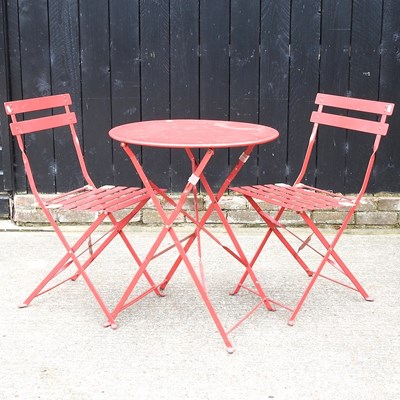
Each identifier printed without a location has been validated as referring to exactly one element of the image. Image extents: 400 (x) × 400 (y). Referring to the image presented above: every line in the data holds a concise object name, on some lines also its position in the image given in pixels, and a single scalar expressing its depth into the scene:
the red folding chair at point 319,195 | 3.70
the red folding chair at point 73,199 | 3.66
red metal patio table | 3.39
